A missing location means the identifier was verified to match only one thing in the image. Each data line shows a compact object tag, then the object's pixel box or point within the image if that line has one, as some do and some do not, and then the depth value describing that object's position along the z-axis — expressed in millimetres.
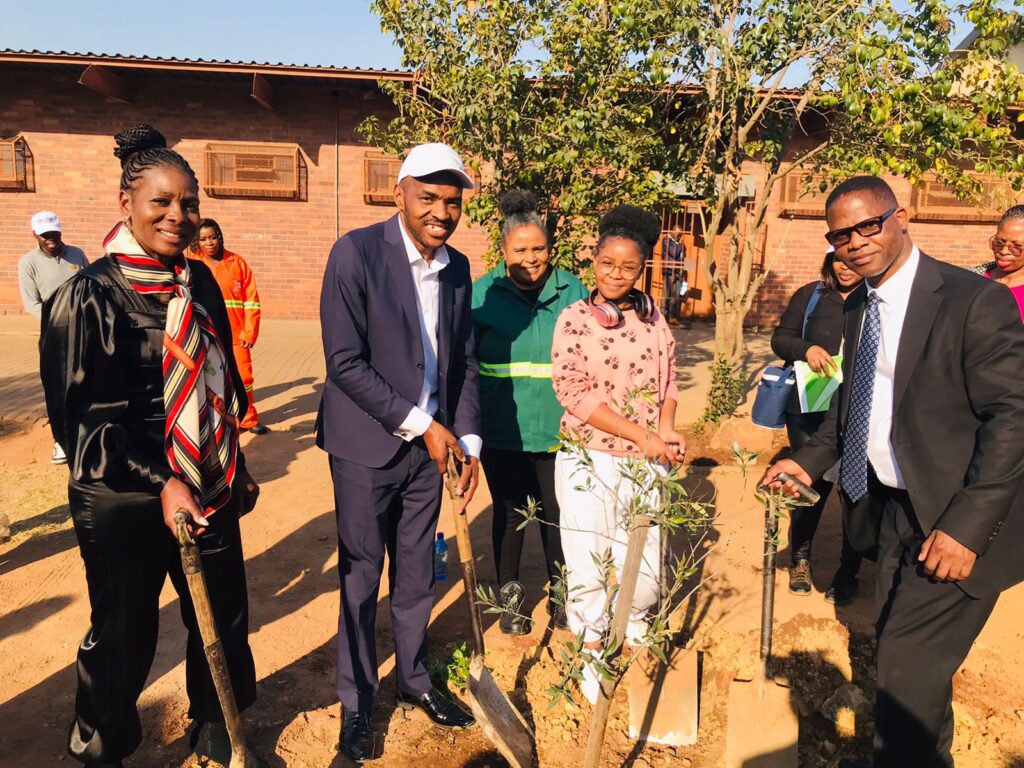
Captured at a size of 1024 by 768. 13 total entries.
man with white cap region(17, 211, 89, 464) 5840
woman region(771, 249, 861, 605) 3820
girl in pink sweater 3023
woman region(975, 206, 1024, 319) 3848
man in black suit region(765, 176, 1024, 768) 2123
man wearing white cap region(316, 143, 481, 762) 2625
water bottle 3953
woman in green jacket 3494
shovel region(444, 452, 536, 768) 2660
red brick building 11797
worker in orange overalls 6164
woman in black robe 2154
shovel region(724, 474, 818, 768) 2662
